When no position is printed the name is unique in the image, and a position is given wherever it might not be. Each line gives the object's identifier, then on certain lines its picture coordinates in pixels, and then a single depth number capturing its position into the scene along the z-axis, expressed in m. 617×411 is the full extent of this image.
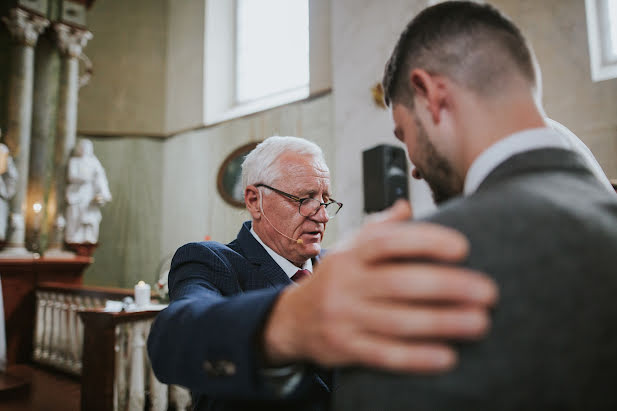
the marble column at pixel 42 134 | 6.75
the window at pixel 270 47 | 7.83
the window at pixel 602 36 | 5.09
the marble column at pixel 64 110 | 6.87
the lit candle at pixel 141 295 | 3.41
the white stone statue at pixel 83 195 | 6.82
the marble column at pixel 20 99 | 6.53
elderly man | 0.47
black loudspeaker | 5.14
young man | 0.49
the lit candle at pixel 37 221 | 6.69
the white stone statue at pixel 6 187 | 6.04
